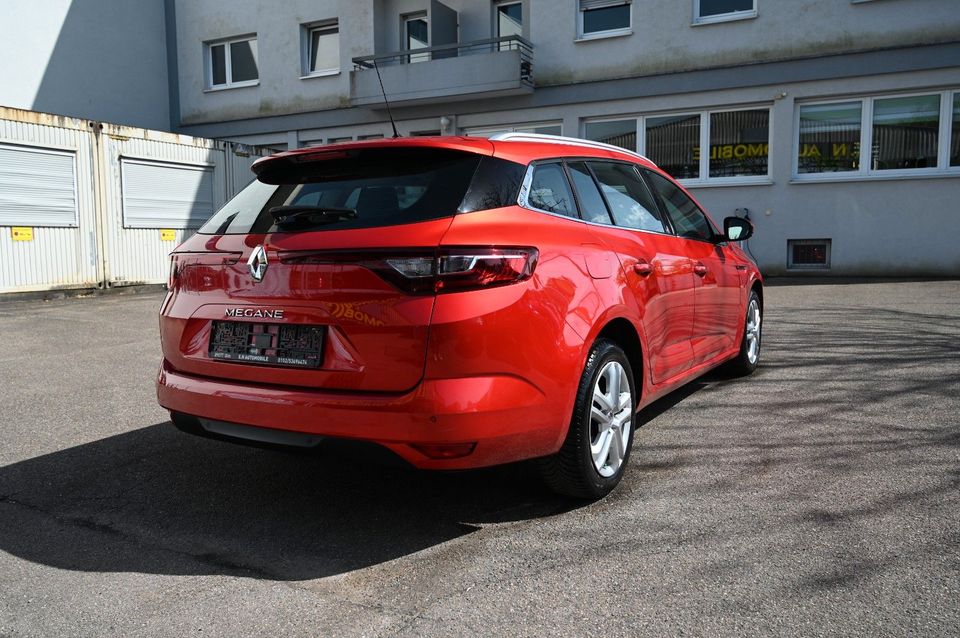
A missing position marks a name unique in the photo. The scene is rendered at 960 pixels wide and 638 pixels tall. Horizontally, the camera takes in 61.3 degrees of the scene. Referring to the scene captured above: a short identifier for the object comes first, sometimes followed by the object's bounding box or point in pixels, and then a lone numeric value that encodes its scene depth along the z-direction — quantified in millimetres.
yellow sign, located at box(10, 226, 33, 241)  13375
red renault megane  2975
